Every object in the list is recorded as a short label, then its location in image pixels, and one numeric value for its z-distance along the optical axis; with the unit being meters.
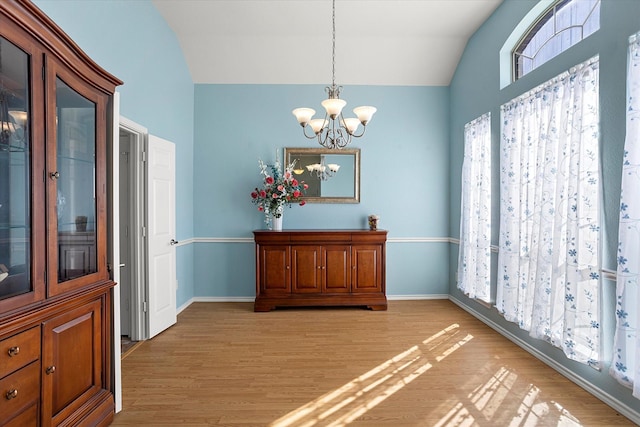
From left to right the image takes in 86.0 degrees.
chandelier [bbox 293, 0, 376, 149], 2.68
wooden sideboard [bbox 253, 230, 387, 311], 4.41
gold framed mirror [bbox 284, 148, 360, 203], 4.89
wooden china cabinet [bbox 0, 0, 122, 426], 1.45
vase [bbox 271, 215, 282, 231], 4.61
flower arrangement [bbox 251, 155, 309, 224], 4.56
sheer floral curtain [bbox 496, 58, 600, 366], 2.38
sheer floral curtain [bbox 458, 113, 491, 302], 3.80
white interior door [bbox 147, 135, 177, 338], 3.50
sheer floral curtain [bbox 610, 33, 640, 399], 2.01
